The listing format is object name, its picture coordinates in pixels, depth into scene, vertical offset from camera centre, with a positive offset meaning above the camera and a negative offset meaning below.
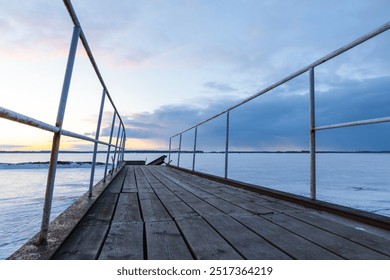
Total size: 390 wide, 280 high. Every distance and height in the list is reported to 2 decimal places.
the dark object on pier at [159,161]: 12.28 -0.02
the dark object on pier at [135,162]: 11.42 -0.14
